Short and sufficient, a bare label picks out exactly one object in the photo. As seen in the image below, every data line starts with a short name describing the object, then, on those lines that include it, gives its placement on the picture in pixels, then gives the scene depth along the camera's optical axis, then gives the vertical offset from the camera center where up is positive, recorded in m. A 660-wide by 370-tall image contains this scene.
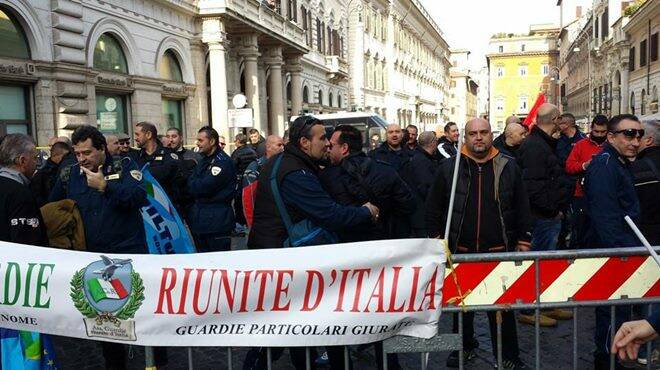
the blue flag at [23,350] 3.35 -1.09
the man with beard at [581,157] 6.48 -0.15
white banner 2.85 -0.70
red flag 7.39 +0.42
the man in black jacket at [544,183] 5.63 -0.38
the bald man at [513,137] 6.70 +0.09
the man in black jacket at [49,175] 6.32 -0.17
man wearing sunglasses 3.99 -0.37
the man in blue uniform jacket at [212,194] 5.81 -0.40
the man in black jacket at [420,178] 7.06 -0.36
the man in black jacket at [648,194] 4.27 -0.38
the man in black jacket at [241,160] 9.03 -0.11
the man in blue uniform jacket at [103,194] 4.09 -0.26
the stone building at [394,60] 42.97 +8.03
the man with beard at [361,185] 4.14 -0.26
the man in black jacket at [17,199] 3.43 -0.23
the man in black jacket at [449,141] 8.82 +0.10
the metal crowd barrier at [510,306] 2.92 -0.83
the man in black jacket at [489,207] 4.28 -0.44
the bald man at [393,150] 7.80 -0.02
